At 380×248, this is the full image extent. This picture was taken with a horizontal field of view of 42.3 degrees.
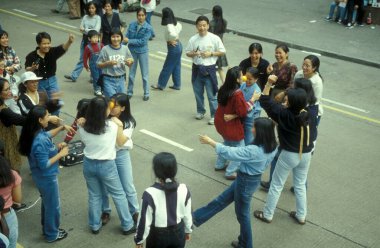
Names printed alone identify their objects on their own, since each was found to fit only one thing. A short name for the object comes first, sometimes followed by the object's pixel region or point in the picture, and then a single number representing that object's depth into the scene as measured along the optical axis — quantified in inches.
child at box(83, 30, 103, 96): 394.6
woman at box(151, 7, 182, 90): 409.4
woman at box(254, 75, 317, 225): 226.7
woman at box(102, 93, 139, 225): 226.4
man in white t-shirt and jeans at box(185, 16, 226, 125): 349.4
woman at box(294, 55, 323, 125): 271.3
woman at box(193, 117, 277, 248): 208.8
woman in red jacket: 268.5
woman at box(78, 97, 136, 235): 207.8
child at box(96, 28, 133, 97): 335.0
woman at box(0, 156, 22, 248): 179.3
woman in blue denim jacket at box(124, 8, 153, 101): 390.9
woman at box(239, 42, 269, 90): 304.5
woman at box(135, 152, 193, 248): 170.7
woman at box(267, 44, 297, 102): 290.8
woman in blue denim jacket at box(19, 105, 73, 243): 209.0
